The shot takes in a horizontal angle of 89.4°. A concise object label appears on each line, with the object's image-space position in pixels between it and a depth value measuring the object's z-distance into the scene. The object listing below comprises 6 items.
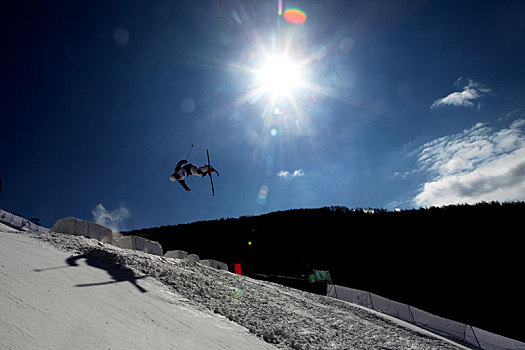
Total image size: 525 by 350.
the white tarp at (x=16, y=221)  23.05
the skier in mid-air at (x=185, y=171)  12.44
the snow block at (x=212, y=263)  15.02
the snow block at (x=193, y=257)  14.12
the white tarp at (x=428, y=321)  15.04
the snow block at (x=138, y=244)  11.30
